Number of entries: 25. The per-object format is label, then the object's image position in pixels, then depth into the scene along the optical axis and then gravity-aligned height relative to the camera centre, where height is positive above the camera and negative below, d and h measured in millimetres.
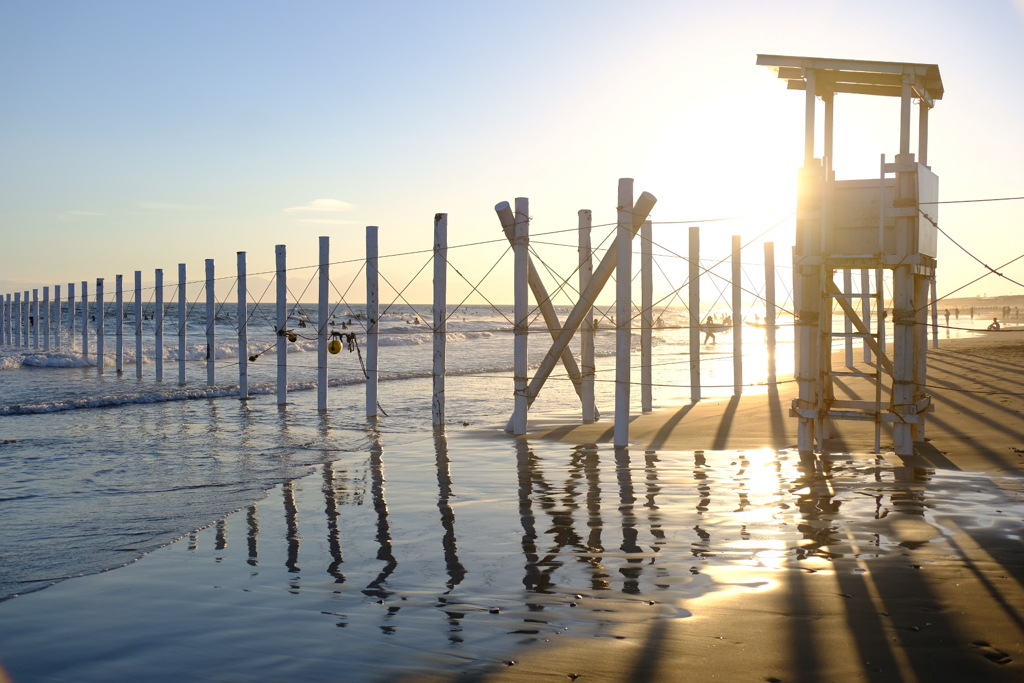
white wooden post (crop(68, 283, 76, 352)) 39219 +593
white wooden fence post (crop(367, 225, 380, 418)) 16938 +486
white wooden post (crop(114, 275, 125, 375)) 30562 +121
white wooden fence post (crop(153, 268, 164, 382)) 26469 +279
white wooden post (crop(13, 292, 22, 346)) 49712 +358
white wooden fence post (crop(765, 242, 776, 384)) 18625 +974
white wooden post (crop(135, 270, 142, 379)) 28992 -45
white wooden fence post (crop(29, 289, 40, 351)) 44975 +171
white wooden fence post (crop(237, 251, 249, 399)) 21609 -13
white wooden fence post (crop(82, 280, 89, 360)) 36594 +323
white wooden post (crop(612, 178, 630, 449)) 12023 +347
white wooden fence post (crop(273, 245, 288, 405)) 19656 +64
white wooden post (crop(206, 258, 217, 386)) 22844 -230
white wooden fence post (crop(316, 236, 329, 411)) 18562 +183
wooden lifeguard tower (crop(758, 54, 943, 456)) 10219 +1074
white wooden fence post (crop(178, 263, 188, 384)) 24703 +43
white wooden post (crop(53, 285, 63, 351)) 41119 -51
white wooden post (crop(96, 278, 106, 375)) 32094 -276
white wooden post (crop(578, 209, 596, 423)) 15023 +46
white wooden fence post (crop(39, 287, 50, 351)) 41969 +256
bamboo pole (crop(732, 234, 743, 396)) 19452 -52
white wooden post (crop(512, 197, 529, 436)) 13359 +335
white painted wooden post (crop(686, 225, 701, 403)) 18328 +416
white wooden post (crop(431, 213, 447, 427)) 15102 +261
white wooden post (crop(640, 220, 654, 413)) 17000 +168
